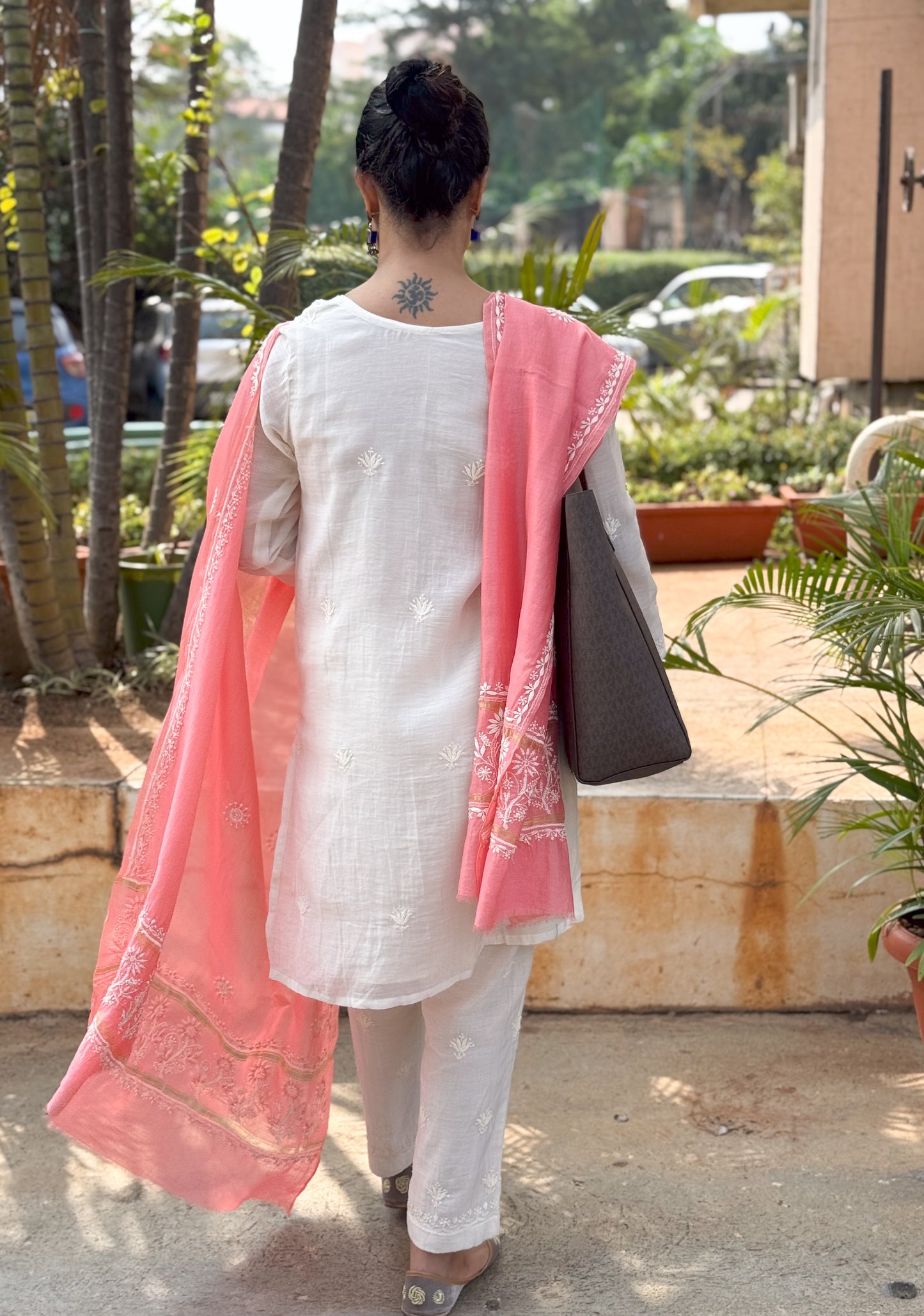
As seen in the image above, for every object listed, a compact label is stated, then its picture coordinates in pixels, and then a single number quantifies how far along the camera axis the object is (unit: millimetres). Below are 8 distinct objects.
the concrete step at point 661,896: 3152
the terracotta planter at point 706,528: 6180
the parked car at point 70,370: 11758
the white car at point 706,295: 14742
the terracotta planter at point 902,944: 2547
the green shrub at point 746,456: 6855
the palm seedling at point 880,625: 2492
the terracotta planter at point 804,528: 5469
